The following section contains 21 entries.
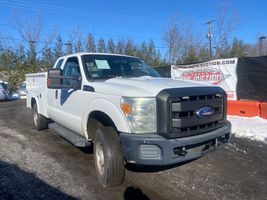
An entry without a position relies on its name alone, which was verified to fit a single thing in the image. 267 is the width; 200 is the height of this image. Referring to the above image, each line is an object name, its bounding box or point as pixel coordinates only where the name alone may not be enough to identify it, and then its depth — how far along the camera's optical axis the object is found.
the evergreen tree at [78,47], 22.46
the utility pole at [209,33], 28.86
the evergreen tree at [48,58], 18.09
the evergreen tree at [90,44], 23.54
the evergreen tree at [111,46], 25.72
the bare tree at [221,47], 25.85
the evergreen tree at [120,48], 24.74
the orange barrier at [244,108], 6.42
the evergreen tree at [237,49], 22.87
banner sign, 7.34
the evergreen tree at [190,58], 21.52
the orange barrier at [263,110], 6.18
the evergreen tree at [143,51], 23.51
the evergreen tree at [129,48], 22.68
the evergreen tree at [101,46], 25.08
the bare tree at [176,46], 27.41
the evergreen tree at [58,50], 20.00
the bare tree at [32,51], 17.73
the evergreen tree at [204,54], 25.00
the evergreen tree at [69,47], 21.55
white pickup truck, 2.65
